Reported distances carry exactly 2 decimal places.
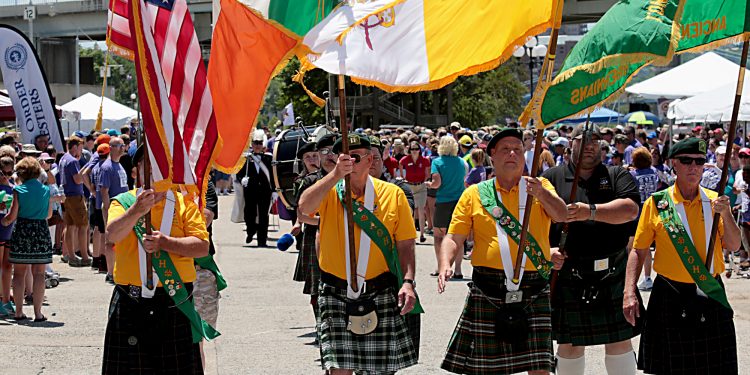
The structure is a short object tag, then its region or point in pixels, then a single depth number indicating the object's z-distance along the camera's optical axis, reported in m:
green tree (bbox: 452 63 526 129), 60.69
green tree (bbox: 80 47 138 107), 125.35
